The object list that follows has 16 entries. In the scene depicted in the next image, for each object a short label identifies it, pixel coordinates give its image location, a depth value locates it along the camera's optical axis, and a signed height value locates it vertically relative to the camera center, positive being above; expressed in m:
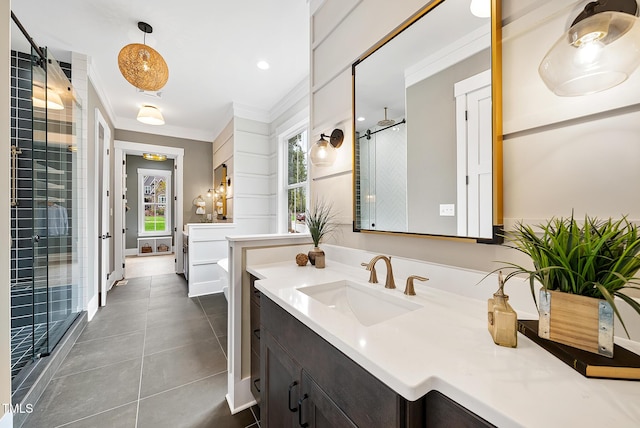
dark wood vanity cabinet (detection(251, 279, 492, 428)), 0.55 -0.51
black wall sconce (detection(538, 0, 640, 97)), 0.59 +0.41
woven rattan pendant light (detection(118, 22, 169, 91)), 1.97 +1.20
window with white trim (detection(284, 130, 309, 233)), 3.31 +0.48
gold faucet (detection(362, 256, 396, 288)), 1.14 -0.26
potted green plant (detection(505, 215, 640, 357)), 0.54 -0.15
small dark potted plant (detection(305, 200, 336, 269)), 1.61 -0.08
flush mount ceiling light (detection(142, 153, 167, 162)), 6.98 +1.62
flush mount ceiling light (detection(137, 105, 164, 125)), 3.18 +1.28
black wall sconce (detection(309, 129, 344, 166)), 1.68 +0.45
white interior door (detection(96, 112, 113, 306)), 3.34 +0.12
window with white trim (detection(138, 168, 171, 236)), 7.50 +0.39
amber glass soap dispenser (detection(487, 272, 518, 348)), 0.64 -0.29
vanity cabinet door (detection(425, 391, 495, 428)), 0.48 -0.41
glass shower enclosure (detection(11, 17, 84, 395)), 2.00 +0.14
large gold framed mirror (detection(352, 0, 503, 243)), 0.92 +0.39
